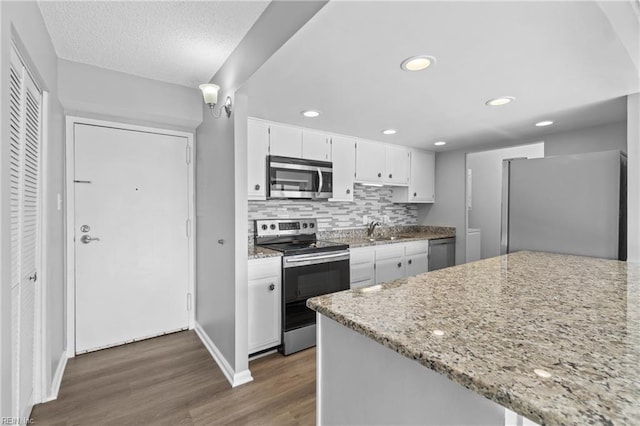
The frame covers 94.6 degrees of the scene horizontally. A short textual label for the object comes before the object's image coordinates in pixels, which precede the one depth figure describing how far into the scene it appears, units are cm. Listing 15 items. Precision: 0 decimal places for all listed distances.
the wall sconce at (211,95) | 210
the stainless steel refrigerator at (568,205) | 213
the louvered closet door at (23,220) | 140
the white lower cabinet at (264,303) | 241
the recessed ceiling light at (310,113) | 261
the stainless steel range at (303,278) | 256
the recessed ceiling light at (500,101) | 229
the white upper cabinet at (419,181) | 421
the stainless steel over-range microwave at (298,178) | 286
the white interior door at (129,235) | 256
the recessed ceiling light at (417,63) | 169
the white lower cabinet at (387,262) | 318
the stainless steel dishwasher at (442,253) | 404
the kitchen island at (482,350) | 56
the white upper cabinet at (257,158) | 277
